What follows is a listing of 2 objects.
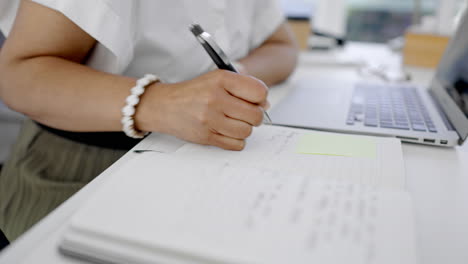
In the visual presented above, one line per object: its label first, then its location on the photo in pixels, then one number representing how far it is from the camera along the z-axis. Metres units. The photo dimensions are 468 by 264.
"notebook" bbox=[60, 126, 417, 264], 0.24
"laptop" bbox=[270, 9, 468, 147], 0.51
